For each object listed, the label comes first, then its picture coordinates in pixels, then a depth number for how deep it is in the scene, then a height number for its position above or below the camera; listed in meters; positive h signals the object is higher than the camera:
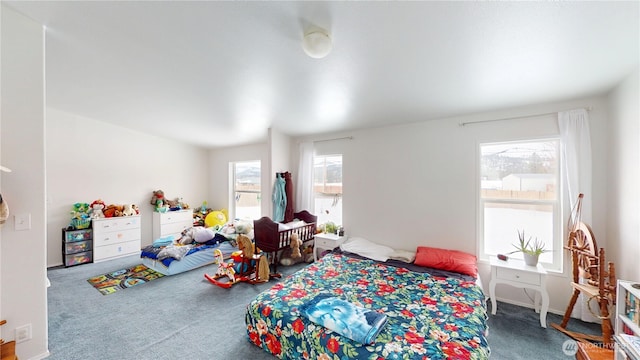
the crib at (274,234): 3.40 -0.90
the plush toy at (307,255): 3.94 -1.38
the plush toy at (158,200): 4.87 -0.46
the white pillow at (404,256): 3.01 -1.09
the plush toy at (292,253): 3.58 -1.28
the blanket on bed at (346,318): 1.47 -1.02
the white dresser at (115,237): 3.91 -1.09
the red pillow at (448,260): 2.54 -1.00
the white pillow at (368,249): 3.11 -1.05
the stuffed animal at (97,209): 3.97 -0.54
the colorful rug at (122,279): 2.99 -1.48
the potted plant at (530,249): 2.37 -0.80
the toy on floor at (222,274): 3.12 -1.43
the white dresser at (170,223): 4.84 -0.99
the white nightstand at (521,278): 2.21 -1.05
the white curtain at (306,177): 4.23 +0.04
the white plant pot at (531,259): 2.36 -0.88
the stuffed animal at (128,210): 4.34 -0.62
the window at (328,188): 4.08 -0.17
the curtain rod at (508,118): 2.30 +0.74
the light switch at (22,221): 1.67 -0.32
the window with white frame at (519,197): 2.52 -0.22
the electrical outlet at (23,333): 1.67 -1.18
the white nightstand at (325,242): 3.56 -1.05
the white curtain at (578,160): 2.27 +0.20
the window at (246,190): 5.38 -0.27
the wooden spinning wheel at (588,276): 1.80 -0.88
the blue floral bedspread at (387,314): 1.41 -1.09
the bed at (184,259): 3.47 -1.35
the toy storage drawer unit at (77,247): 3.69 -1.16
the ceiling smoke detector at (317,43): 1.54 +0.98
